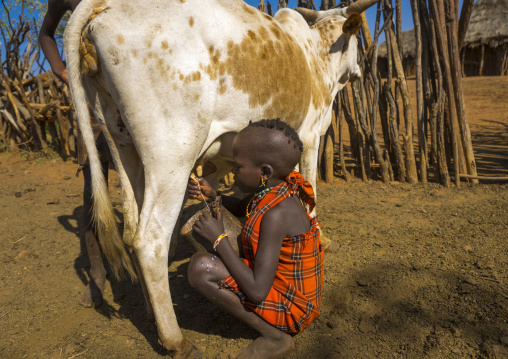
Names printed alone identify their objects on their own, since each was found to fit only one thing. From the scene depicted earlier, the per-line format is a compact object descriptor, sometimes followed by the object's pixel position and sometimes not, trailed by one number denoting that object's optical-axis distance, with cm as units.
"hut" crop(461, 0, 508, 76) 1770
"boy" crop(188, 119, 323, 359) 190
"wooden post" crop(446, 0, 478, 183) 421
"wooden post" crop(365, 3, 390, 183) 435
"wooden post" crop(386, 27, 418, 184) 447
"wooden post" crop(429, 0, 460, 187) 414
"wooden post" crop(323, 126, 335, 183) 500
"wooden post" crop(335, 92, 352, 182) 501
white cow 186
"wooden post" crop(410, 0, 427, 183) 429
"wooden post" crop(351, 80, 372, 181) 469
